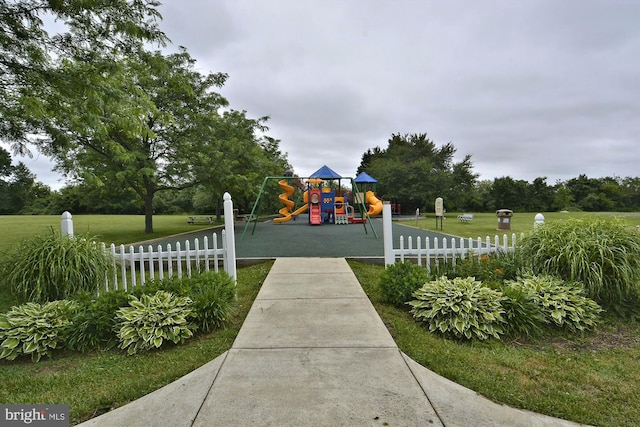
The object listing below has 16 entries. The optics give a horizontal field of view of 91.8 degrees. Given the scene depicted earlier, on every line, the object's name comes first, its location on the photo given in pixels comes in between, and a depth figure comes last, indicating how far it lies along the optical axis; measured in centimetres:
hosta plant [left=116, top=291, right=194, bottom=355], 298
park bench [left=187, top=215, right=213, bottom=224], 2127
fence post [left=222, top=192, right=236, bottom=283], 469
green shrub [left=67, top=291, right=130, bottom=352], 305
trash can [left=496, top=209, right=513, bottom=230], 1393
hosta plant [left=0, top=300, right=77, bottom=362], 288
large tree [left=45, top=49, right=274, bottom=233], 1078
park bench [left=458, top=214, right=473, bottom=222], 1866
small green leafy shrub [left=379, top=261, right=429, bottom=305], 395
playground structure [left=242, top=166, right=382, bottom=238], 1557
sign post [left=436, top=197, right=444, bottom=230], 1462
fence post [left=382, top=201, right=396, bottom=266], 504
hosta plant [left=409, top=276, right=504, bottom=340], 318
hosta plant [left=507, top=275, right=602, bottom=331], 331
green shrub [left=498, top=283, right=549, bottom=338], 325
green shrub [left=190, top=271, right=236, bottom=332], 337
